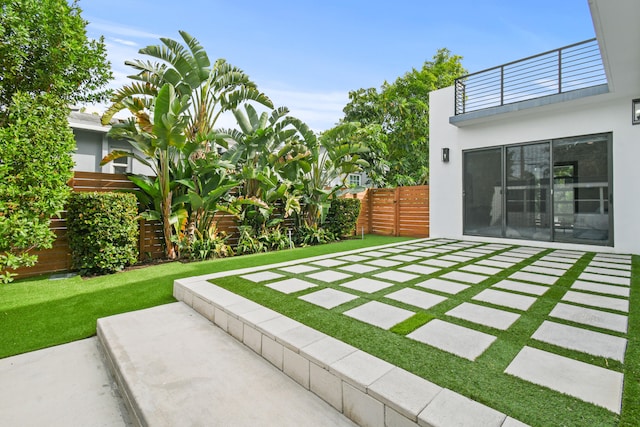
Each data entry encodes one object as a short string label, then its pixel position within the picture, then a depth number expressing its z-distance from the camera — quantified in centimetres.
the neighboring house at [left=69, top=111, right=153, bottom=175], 937
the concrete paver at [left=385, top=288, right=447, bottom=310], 279
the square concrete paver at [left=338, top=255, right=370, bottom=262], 495
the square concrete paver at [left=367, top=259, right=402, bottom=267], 452
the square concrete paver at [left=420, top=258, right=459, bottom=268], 451
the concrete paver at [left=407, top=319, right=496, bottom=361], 193
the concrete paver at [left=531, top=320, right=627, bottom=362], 191
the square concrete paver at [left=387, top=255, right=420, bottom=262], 490
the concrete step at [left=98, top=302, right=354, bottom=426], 160
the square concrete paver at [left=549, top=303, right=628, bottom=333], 231
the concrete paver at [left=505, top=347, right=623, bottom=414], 147
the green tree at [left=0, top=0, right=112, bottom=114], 376
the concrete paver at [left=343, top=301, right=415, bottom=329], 238
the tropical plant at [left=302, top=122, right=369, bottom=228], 764
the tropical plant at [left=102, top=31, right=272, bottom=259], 494
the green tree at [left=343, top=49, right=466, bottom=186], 1280
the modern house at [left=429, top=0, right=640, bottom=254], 566
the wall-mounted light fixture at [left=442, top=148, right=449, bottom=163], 784
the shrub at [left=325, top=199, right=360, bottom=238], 842
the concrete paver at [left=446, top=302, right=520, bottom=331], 236
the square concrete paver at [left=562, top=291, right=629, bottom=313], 272
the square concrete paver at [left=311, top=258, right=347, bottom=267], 458
